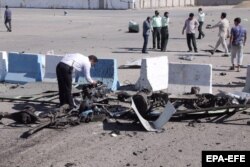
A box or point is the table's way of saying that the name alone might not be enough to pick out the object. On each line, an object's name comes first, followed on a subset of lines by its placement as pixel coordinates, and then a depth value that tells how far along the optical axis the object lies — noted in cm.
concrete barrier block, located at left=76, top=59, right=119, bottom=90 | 1511
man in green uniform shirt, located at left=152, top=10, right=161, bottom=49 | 2559
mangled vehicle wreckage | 1100
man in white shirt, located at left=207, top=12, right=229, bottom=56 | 2297
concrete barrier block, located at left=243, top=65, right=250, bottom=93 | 1379
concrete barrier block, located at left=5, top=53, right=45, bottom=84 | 1631
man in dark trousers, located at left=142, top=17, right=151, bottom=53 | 2420
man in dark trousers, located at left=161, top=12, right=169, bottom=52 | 2528
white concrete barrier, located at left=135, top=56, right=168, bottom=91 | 1466
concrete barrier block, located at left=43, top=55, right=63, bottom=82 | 1612
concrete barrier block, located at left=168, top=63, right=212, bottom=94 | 1441
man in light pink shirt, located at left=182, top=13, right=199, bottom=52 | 2416
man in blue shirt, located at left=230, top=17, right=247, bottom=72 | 1816
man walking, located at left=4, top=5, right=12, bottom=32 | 3944
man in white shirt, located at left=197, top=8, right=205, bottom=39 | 3123
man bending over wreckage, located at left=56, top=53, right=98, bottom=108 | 1202
